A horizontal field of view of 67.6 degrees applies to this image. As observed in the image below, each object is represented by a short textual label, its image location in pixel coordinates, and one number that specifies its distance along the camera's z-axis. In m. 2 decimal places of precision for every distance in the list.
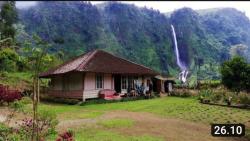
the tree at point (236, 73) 13.00
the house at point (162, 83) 19.70
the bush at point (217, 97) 12.50
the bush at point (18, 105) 5.28
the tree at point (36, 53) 4.20
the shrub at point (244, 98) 11.16
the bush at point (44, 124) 4.71
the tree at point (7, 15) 26.74
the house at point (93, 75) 14.42
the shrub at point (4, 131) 5.05
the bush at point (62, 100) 13.76
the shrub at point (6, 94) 9.27
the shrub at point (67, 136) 3.81
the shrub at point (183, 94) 15.59
